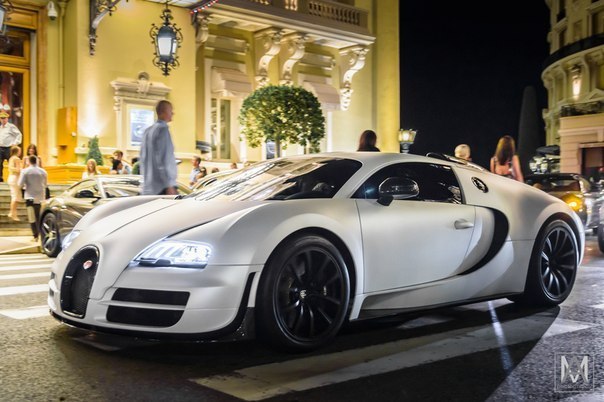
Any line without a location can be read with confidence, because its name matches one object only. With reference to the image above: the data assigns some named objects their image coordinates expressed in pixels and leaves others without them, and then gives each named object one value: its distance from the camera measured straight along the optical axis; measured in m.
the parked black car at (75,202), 11.01
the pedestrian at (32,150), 14.27
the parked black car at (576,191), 13.89
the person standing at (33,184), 13.41
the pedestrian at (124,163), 16.30
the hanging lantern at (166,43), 16.69
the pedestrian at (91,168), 14.91
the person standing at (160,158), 7.50
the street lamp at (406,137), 29.58
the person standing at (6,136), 17.80
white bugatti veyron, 4.12
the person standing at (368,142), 8.30
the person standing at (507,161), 9.23
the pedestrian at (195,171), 16.56
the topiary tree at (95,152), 19.22
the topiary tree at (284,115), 20.11
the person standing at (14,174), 15.29
